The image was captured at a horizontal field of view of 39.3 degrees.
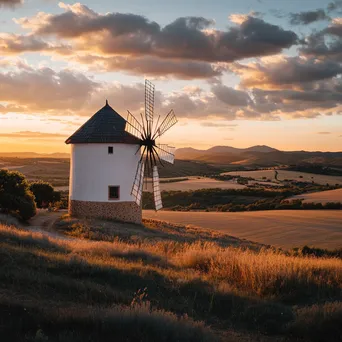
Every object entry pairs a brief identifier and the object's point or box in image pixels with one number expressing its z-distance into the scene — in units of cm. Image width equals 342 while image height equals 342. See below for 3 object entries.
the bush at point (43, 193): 3555
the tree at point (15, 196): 2511
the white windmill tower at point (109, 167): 2697
